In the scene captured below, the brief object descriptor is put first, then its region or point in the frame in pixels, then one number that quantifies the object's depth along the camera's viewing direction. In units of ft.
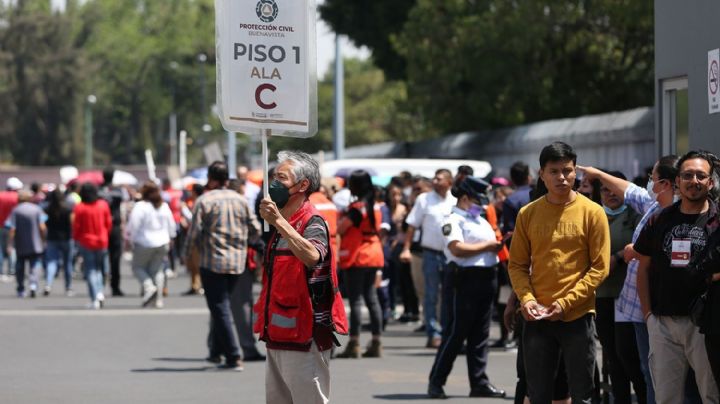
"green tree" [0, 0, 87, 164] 330.13
